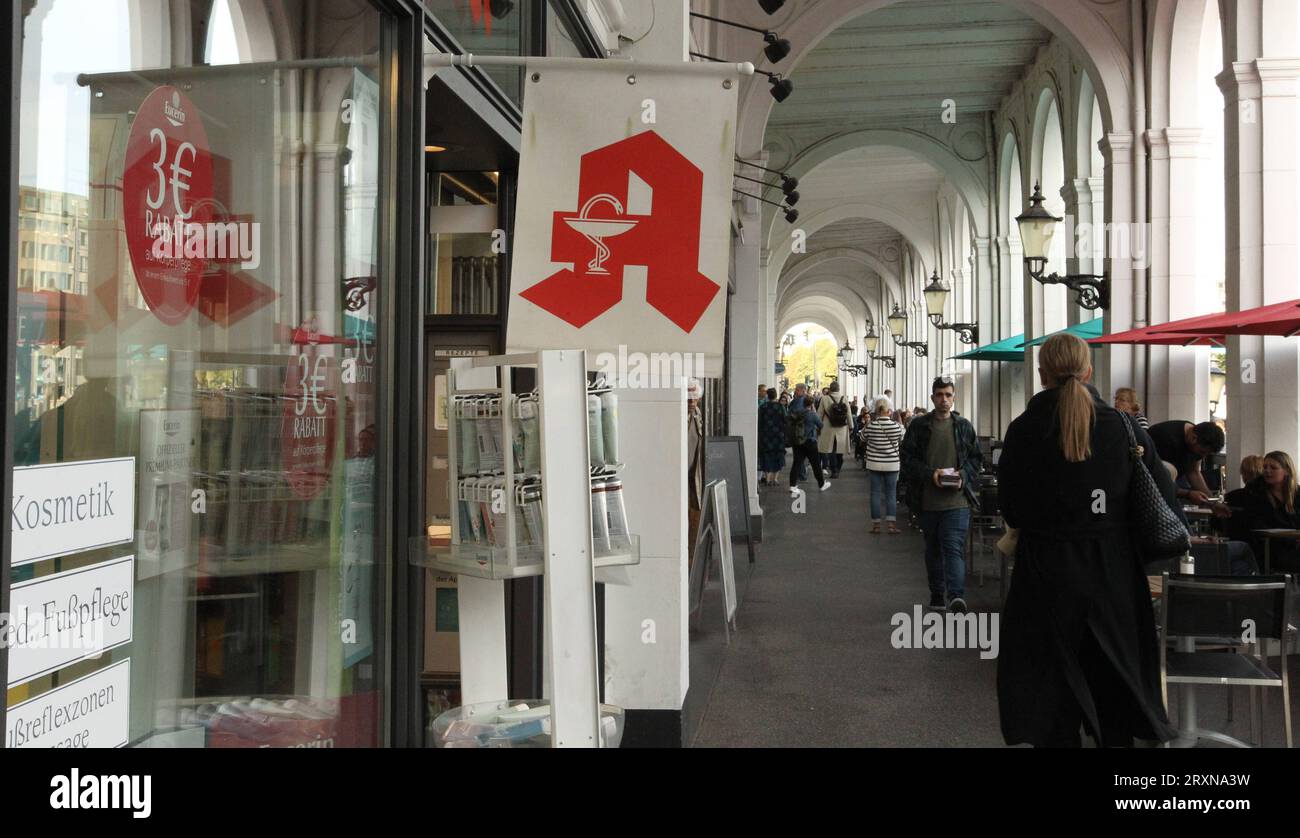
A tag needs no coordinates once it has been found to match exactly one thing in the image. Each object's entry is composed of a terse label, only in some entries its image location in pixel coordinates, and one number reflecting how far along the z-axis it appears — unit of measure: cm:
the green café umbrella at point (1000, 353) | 1767
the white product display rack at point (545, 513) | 262
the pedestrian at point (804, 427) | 2042
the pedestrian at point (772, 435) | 2130
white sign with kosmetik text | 190
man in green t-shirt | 837
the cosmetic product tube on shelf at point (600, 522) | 287
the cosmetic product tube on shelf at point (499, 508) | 278
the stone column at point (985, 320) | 2267
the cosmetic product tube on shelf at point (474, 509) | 286
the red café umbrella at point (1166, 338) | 1010
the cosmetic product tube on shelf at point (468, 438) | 287
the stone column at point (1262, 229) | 912
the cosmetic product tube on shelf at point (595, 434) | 298
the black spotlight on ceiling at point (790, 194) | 1336
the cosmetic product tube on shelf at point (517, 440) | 280
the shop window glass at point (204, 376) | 202
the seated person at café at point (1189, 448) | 902
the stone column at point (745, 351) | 1524
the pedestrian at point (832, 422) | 2309
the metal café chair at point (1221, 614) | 490
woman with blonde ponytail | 428
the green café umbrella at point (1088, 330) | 1421
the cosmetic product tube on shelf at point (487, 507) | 282
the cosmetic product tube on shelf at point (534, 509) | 278
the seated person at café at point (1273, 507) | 734
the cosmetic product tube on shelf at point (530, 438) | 276
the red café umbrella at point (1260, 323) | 735
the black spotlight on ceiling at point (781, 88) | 963
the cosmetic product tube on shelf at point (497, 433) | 282
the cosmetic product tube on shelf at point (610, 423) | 304
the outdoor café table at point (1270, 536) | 705
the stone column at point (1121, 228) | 1277
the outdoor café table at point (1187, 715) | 482
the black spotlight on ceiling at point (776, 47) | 845
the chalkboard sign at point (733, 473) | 1106
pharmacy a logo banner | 279
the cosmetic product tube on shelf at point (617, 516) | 292
